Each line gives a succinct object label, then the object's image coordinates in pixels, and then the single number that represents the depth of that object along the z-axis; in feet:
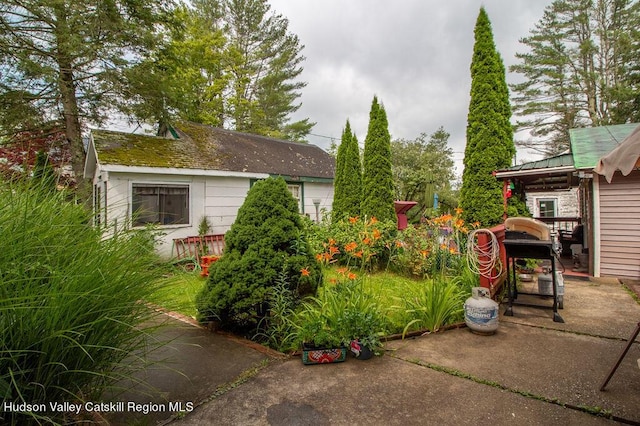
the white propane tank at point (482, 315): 10.47
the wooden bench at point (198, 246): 24.72
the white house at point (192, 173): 23.81
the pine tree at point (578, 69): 52.75
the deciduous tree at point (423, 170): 55.01
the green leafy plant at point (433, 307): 11.14
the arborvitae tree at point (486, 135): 23.70
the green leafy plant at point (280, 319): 9.75
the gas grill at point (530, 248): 11.93
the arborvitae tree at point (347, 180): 30.50
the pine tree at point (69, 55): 24.63
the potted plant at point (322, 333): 8.62
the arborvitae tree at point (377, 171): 26.48
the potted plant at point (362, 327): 8.85
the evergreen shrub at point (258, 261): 9.93
